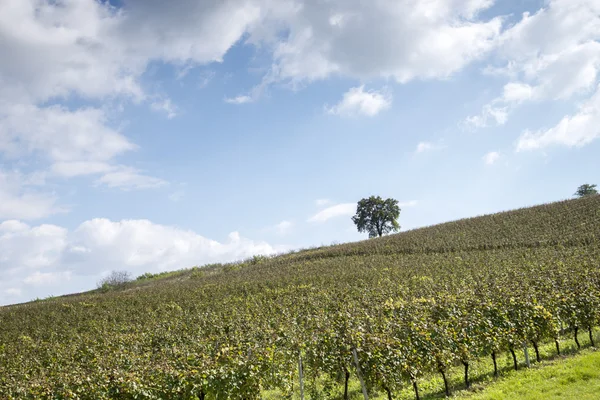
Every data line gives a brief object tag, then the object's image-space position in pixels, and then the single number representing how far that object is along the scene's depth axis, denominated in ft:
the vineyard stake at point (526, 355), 45.44
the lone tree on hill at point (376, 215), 282.97
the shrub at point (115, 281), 217.17
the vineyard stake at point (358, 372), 37.94
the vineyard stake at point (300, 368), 40.70
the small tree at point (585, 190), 318.45
